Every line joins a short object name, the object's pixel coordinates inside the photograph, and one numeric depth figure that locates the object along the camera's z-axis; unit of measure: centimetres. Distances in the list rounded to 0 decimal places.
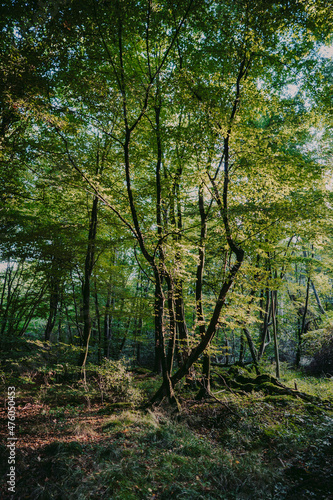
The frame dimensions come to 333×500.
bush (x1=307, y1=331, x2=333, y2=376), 1009
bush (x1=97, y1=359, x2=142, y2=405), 607
